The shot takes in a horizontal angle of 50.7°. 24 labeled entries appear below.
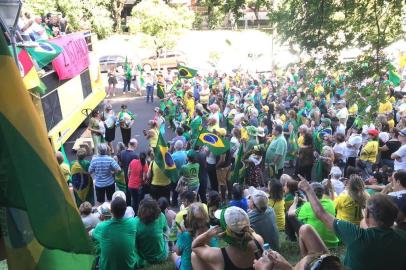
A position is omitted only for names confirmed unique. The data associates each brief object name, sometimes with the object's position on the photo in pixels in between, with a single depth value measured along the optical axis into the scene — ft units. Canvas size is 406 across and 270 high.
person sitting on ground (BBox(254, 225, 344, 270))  9.00
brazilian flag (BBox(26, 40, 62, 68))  34.94
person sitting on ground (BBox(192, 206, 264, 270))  11.69
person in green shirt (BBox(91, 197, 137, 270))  16.43
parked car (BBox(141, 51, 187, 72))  103.14
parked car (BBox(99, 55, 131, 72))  102.89
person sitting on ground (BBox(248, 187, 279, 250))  16.65
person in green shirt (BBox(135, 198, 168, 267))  17.82
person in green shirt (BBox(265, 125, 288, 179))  30.66
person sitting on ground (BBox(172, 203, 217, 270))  14.05
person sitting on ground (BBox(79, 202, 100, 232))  18.72
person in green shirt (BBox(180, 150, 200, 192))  26.66
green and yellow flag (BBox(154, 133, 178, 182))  27.04
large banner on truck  44.62
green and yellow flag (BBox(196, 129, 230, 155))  28.66
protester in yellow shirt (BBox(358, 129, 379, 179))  30.04
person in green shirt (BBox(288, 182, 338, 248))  17.87
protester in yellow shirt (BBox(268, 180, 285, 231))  20.38
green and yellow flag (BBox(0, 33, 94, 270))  5.90
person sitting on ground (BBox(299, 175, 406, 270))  11.00
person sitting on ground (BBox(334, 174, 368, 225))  17.21
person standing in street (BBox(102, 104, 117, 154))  43.65
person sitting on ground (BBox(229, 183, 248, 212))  19.95
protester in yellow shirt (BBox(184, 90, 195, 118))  50.16
